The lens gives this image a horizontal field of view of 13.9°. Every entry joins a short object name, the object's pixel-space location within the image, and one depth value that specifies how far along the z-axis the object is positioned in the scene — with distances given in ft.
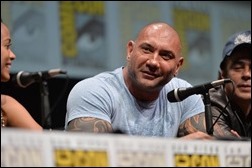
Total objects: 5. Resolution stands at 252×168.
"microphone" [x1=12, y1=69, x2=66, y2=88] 10.87
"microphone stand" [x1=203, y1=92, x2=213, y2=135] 12.34
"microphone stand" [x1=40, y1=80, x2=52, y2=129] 10.91
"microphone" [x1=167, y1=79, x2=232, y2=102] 12.25
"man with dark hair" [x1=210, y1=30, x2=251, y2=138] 16.64
